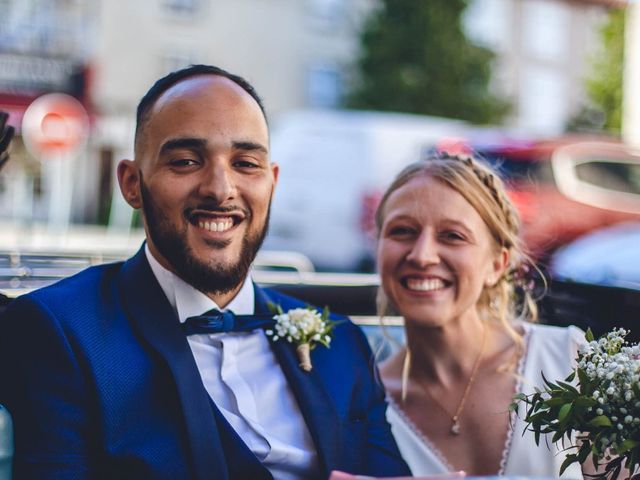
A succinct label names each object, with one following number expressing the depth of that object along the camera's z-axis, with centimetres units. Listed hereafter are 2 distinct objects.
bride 301
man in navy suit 222
